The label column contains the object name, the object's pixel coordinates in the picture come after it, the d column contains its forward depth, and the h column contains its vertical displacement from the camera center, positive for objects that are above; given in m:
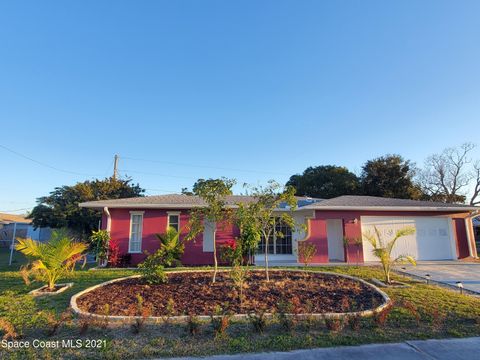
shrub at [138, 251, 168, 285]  8.05 -1.02
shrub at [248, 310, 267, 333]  4.75 -1.47
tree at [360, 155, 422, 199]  26.41 +5.18
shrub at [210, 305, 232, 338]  4.58 -1.46
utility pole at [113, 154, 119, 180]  24.27 +5.75
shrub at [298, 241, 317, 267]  11.35 -0.70
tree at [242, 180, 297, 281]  8.58 +0.90
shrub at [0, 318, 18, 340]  4.26 -1.46
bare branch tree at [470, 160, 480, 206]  31.05 +4.72
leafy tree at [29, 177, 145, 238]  20.11 +1.83
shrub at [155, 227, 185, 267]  10.21 -0.43
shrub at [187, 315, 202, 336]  4.64 -1.50
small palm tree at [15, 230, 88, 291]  7.93 -0.60
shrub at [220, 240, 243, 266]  8.95 -0.64
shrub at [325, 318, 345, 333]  4.81 -1.53
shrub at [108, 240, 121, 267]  12.78 -0.92
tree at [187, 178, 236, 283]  8.32 +0.95
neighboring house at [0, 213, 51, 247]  31.44 +0.25
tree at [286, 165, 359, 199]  29.47 +5.65
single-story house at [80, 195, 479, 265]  13.46 +0.35
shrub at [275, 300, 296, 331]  4.82 -1.48
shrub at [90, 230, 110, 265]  12.48 -0.46
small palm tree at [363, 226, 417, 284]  8.60 -0.72
